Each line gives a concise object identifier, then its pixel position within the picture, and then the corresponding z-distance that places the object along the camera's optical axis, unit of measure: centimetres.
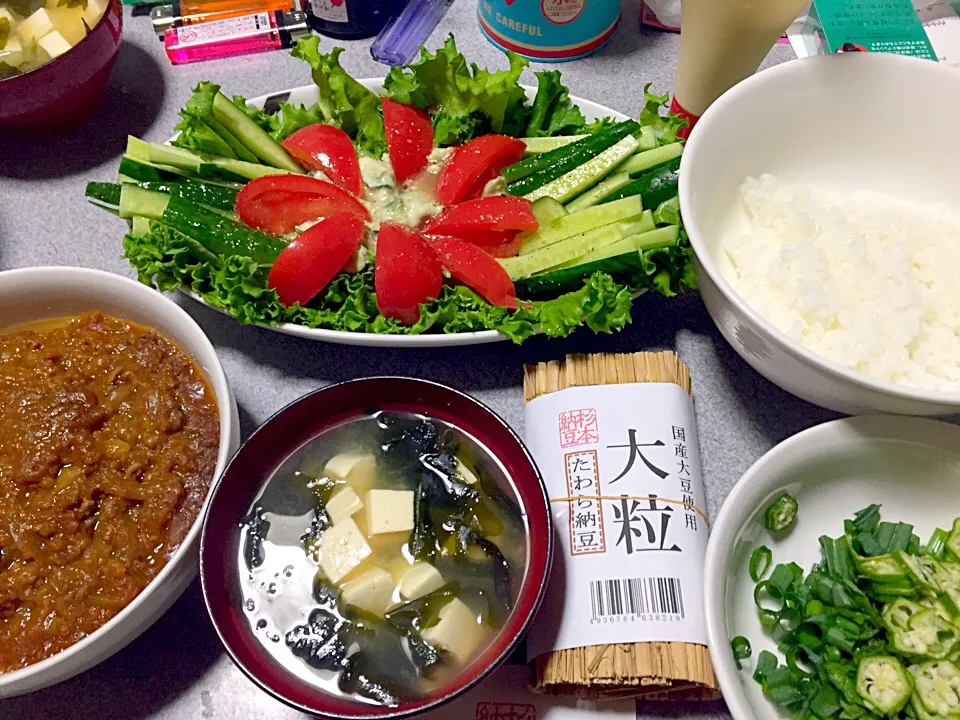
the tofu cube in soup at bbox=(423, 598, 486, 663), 28
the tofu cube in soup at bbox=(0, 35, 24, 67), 40
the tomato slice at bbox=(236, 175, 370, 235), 38
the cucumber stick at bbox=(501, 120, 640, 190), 38
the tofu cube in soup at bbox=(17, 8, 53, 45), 41
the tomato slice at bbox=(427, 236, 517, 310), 35
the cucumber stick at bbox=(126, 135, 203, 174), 39
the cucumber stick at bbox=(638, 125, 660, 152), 39
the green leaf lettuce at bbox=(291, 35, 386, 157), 40
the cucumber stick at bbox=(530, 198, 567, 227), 37
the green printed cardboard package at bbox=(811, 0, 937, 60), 39
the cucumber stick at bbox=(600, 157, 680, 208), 37
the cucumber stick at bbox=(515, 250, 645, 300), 35
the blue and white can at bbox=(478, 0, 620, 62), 43
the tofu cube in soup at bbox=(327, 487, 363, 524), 30
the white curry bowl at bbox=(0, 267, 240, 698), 26
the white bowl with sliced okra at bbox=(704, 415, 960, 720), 28
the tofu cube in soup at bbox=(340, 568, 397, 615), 29
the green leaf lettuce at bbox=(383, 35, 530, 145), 39
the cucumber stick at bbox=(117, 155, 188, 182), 39
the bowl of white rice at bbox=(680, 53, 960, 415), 31
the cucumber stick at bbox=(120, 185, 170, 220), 37
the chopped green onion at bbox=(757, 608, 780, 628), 29
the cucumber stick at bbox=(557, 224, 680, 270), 35
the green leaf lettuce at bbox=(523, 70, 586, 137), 40
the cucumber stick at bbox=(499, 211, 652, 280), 36
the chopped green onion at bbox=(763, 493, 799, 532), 30
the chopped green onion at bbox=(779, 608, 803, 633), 29
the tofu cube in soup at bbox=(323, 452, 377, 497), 31
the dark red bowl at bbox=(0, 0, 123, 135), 39
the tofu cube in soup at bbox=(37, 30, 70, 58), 41
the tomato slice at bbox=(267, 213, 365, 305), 35
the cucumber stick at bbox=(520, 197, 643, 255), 37
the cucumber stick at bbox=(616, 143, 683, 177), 38
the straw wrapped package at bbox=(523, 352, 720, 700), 28
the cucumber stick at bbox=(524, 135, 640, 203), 38
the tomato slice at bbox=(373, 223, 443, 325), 35
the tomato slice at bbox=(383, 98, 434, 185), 39
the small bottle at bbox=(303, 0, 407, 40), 45
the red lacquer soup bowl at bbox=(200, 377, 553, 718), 26
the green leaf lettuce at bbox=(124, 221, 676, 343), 34
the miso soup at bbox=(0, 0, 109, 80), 41
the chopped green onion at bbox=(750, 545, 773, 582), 30
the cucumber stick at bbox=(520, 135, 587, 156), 39
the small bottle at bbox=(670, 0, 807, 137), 34
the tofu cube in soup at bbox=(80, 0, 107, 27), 42
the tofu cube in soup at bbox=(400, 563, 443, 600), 29
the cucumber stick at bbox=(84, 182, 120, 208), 38
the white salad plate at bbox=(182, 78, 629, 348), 34
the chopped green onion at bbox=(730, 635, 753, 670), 28
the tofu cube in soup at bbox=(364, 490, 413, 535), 30
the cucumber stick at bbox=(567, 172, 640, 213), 38
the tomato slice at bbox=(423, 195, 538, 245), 37
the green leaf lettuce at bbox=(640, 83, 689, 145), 39
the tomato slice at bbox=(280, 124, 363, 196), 39
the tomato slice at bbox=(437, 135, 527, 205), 38
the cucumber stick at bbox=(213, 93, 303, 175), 39
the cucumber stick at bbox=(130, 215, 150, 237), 37
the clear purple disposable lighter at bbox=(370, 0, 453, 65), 46
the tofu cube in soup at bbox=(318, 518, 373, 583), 29
